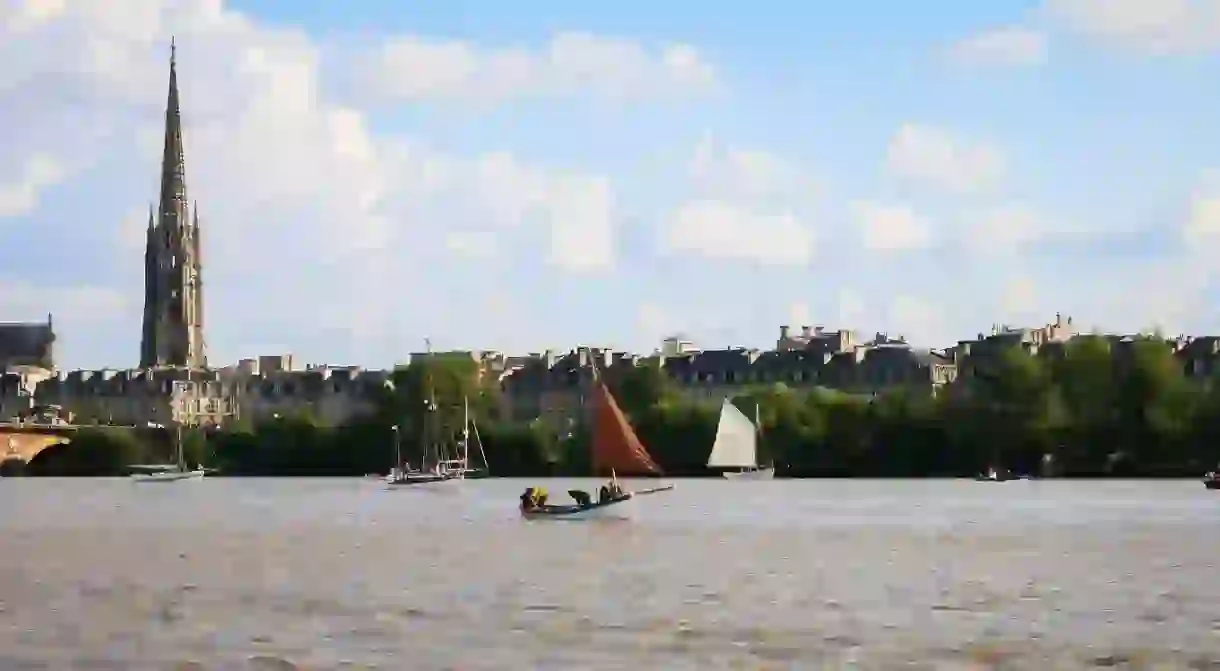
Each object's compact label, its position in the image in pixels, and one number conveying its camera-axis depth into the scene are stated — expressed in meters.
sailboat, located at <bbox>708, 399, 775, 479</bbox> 163.00
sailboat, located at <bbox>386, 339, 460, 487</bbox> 174.38
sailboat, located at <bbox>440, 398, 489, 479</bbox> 183.25
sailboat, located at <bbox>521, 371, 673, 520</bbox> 107.00
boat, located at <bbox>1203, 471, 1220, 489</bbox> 142.00
